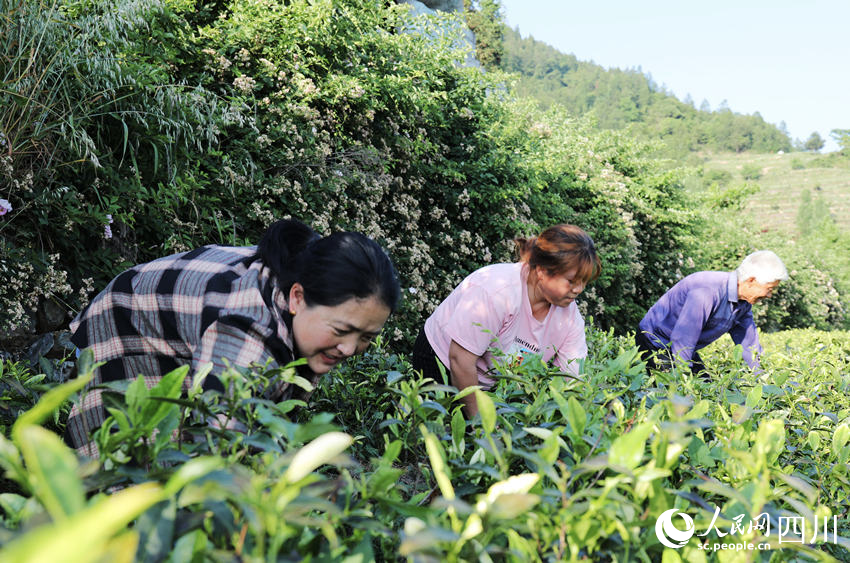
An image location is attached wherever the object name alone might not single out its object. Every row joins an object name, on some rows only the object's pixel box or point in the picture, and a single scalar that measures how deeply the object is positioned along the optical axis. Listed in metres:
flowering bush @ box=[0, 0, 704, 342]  3.82
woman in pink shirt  2.83
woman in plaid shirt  1.75
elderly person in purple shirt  4.46
